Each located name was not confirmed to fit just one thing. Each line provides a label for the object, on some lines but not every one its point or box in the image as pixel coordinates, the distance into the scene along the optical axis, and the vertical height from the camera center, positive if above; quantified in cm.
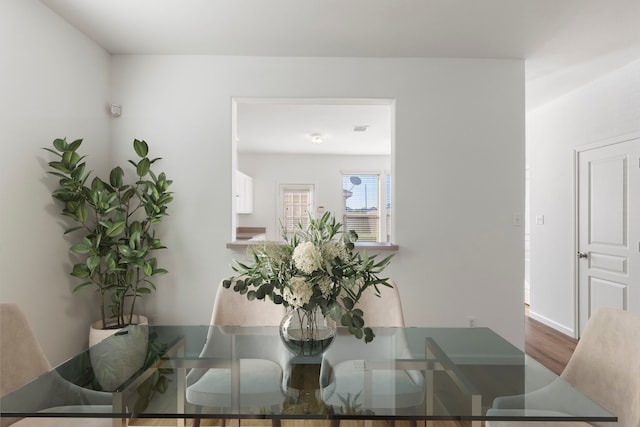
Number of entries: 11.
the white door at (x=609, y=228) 355 -13
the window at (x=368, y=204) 852 +21
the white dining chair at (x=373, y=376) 125 -58
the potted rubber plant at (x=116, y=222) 273 -6
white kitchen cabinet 701 +38
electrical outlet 341 -90
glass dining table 119 -59
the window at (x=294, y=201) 839 +27
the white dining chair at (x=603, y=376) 126 -59
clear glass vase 156 -47
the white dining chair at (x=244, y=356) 126 -58
